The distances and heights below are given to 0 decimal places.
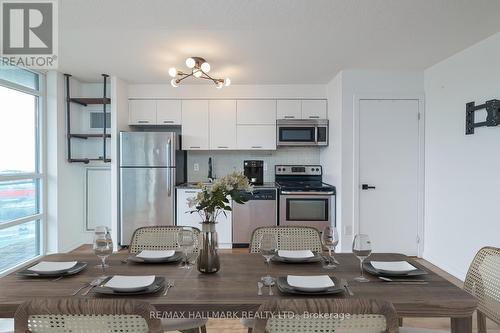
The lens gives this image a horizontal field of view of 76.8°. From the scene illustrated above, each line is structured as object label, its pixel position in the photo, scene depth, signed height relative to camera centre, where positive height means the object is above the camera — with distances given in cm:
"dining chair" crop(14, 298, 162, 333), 84 -42
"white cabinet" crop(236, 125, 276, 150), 444 +39
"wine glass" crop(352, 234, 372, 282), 140 -37
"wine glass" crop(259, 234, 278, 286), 142 -37
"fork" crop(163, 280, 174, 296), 122 -49
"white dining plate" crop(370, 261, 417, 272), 145 -48
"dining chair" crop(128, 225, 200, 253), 201 -47
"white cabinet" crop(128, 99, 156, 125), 444 +76
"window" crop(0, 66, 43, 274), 337 -3
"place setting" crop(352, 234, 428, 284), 135 -48
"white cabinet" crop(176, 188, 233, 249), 417 -71
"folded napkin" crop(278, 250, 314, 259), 165 -48
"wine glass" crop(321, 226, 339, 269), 159 -37
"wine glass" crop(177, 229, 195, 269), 149 -36
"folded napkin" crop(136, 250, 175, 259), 164 -48
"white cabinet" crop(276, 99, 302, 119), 443 +78
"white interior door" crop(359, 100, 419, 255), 382 -10
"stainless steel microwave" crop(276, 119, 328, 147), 433 +45
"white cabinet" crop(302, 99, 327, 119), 443 +78
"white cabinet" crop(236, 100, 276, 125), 443 +73
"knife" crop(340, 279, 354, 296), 122 -49
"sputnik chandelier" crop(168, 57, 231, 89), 309 +100
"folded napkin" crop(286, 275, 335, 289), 123 -47
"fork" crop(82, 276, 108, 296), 127 -49
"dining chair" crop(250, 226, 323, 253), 199 -47
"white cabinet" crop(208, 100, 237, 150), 445 +59
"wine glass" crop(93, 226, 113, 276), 142 -36
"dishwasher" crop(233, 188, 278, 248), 420 -66
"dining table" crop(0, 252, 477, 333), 112 -50
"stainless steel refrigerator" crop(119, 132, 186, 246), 408 -16
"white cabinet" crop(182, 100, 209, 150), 444 +56
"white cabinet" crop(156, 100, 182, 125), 444 +74
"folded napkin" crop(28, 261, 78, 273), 143 -48
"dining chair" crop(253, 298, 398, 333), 83 -41
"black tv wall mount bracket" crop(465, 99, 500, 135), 264 +44
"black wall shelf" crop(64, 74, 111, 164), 409 +56
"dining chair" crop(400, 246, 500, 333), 137 -55
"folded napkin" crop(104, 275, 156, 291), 121 -48
